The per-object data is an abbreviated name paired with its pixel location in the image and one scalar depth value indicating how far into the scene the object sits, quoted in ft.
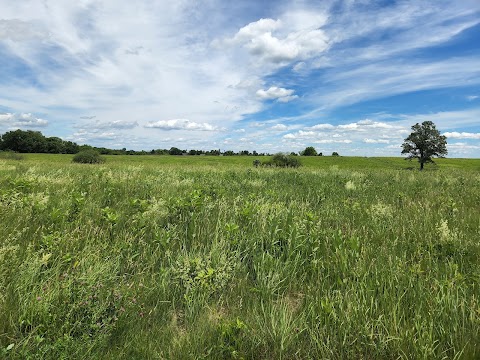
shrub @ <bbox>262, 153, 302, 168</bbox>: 160.35
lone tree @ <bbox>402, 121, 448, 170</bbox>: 200.34
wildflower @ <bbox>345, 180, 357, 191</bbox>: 35.63
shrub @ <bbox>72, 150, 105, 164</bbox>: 189.49
